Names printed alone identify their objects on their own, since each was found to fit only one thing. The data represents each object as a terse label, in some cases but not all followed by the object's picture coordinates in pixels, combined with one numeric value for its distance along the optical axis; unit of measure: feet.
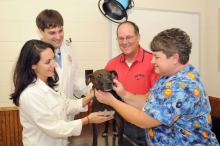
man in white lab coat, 6.96
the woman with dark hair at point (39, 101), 5.29
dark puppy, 5.35
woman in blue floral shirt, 4.11
